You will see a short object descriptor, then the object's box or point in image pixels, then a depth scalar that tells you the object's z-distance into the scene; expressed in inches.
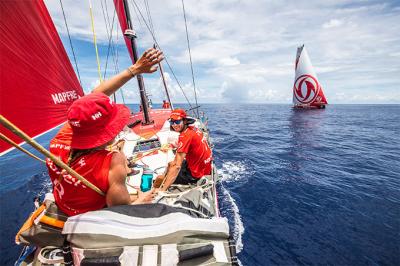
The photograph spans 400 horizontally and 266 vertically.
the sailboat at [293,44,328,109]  1940.2
